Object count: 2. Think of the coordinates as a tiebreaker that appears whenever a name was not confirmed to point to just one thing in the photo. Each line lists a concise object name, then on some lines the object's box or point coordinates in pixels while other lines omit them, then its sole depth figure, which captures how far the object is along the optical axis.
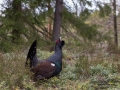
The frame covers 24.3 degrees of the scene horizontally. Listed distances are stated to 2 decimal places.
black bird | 6.05
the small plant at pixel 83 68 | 6.53
